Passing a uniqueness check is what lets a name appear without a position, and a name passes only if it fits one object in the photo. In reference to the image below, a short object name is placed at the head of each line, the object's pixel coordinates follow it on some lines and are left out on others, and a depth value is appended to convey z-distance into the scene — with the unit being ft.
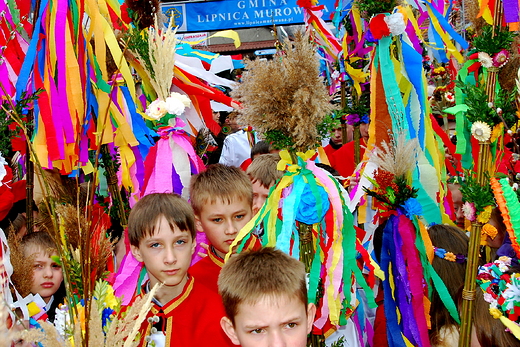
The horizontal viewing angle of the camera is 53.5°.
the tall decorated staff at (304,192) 5.74
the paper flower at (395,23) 8.30
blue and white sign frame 30.94
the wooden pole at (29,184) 8.51
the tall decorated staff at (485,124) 5.84
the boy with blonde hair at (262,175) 9.98
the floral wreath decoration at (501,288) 4.70
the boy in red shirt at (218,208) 8.30
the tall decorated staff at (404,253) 7.30
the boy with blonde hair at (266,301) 5.41
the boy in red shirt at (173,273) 6.98
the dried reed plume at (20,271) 5.66
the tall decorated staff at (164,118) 8.23
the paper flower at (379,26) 8.35
